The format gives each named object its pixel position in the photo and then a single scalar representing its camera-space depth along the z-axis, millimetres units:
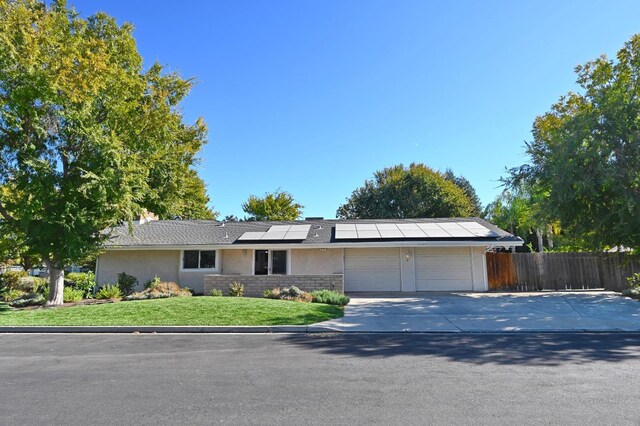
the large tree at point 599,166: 15047
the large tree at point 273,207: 40219
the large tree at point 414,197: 36594
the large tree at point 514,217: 32938
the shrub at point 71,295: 16547
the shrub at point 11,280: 20609
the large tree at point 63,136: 13836
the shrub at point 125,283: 18969
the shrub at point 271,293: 15859
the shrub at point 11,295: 16909
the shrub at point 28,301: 15594
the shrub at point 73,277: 20653
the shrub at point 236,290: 16969
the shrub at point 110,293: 17498
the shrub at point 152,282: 17770
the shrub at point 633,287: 14877
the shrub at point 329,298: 14344
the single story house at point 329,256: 18609
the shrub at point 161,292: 16234
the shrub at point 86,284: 19456
